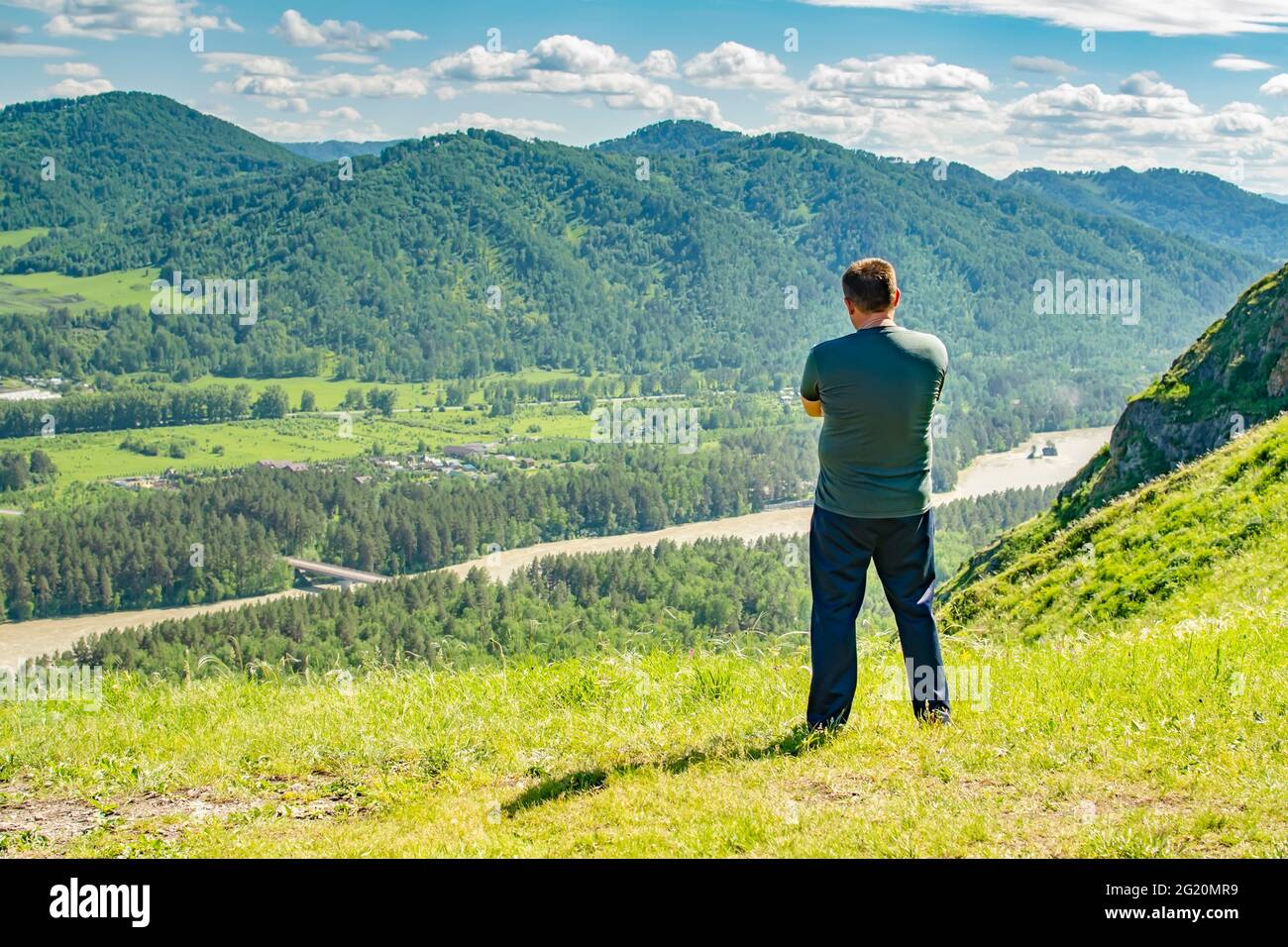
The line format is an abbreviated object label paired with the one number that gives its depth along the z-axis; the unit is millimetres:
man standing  7777
